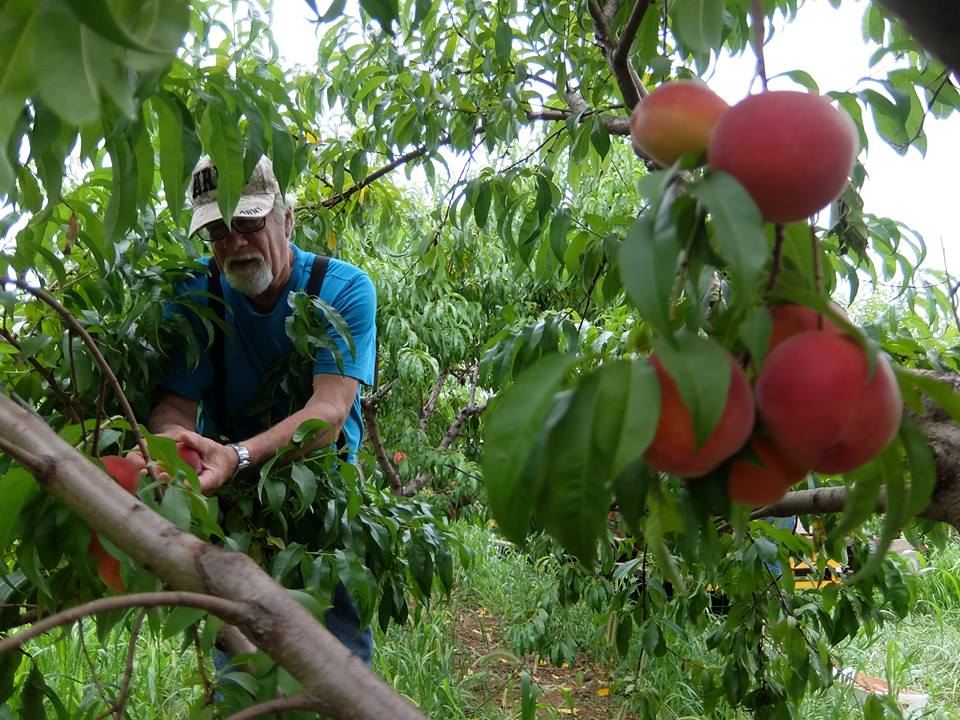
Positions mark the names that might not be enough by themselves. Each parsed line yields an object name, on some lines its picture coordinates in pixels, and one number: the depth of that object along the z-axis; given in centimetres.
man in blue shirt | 167
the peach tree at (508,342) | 39
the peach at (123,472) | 80
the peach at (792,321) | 43
